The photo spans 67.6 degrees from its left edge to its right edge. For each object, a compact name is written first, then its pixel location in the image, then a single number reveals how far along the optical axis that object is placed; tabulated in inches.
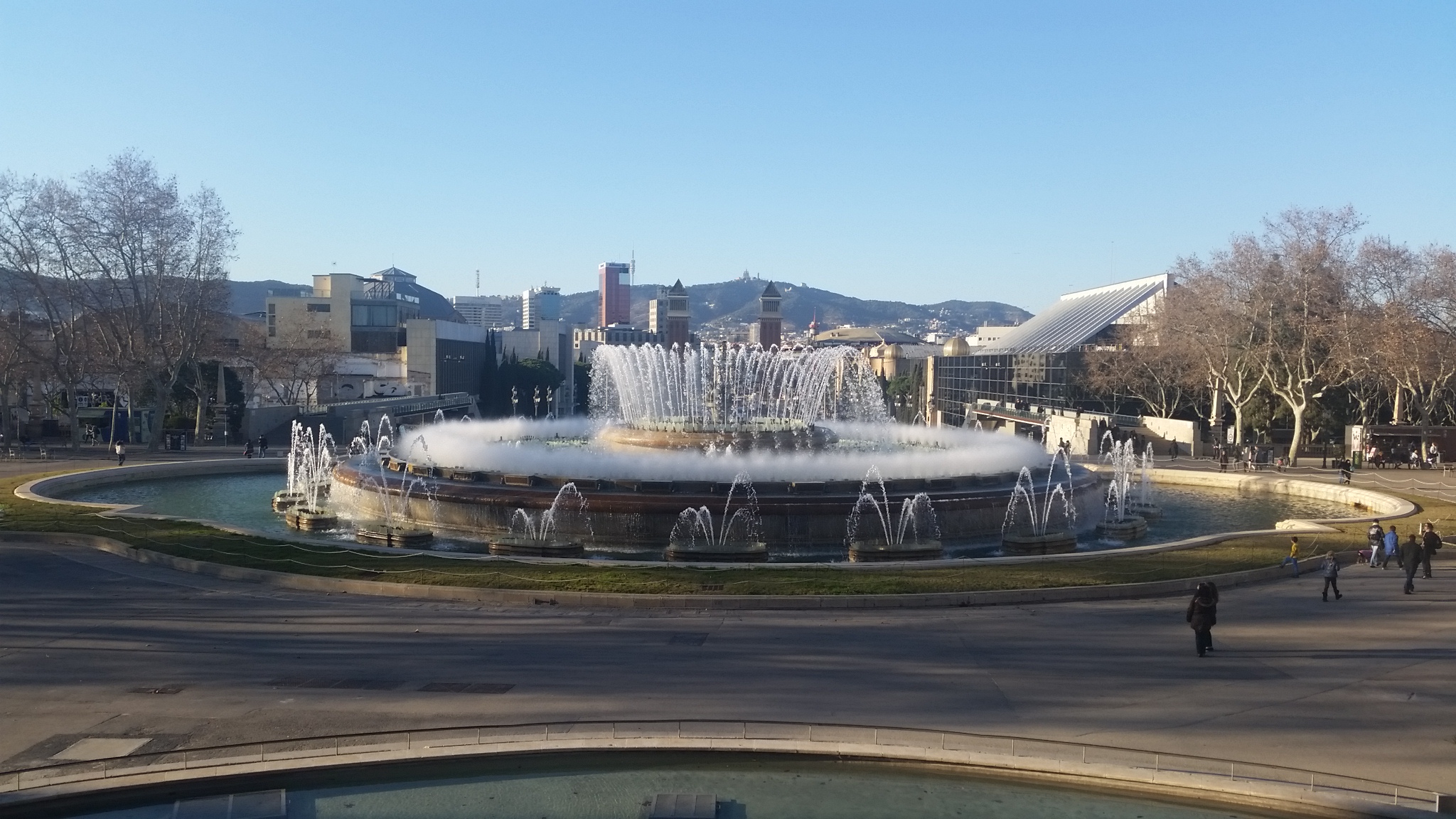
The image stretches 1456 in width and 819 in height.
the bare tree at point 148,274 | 1878.7
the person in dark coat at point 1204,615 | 541.0
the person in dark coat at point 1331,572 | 701.9
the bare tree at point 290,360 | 2472.9
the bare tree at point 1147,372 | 2251.5
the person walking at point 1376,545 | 833.5
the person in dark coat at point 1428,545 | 770.2
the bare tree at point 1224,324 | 1982.0
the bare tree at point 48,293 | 1827.0
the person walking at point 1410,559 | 716.0
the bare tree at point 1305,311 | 1846.7
